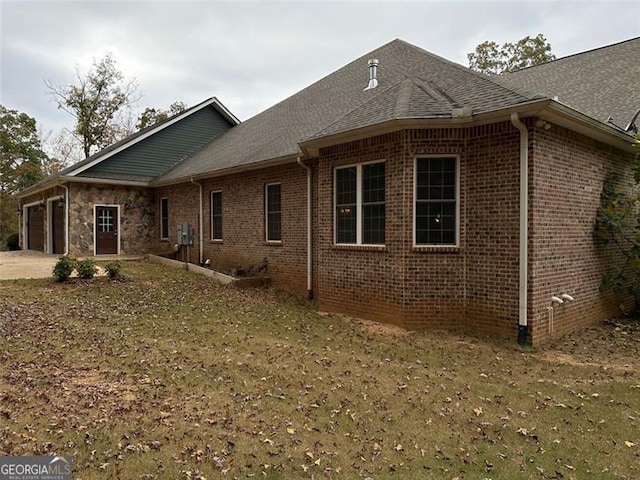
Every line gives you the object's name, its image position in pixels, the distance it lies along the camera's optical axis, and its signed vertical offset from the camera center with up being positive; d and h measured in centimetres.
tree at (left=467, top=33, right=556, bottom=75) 2903 +1228
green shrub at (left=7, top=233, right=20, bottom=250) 2560 -70
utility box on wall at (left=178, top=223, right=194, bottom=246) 1428 -15
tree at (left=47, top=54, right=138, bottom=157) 3325 +1017
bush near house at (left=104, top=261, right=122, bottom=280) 1162 -107
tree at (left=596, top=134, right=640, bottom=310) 851 +2
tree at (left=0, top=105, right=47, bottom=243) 3362 +587
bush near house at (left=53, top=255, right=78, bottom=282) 1100 -100
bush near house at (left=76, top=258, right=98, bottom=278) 1127 -100
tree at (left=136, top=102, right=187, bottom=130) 3784 +1023
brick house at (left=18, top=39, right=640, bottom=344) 694 +47
